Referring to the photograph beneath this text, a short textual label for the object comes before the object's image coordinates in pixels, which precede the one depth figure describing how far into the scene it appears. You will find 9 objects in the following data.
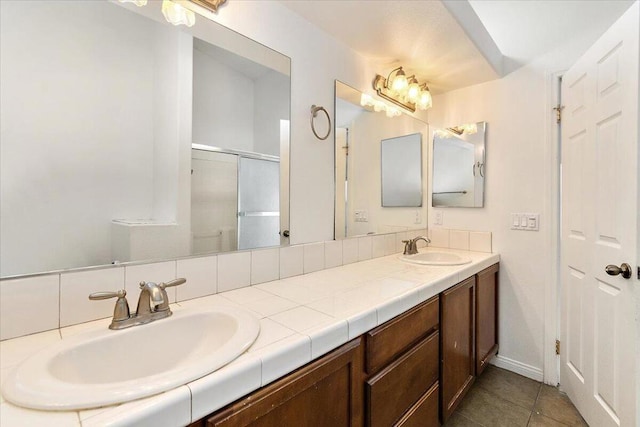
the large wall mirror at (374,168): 1.73
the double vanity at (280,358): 0.52
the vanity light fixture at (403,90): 1.94
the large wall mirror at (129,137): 0.81
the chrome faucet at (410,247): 2.03
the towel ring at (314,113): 1.51
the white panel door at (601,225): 1.19
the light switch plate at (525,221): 1.95
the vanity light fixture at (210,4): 1.12
